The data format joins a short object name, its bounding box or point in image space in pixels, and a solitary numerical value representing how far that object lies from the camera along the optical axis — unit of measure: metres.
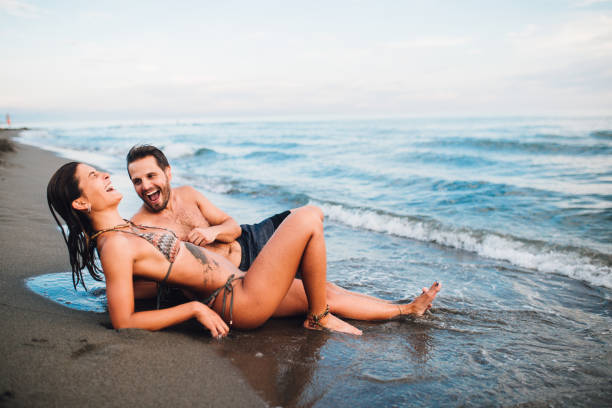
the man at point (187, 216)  3.54
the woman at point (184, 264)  2.55
